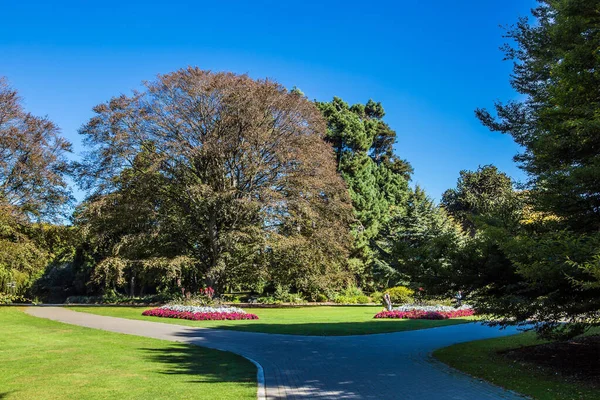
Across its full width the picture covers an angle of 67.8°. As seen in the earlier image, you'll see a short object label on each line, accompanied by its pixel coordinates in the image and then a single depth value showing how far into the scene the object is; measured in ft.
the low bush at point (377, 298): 129.39
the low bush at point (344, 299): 129.80
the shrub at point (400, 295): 106.22
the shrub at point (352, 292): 135.74
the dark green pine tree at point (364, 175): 145.38
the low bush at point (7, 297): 60.21
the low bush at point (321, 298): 131.64
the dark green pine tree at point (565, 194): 25.29
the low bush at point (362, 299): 131.44
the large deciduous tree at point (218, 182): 89.86
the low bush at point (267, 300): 125.65
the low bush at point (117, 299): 119.14
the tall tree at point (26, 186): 82.08
